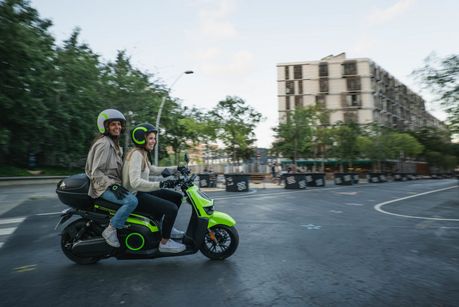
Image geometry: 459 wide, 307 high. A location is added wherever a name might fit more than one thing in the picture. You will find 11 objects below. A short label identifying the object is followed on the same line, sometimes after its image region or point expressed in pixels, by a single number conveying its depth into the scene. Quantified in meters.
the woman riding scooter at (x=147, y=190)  4.09
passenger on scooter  3.99
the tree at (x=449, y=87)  14.41
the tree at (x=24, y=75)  16.72
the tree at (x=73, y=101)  23.23
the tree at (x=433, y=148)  62.82
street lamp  23.32
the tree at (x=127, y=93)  23.11
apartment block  63.75
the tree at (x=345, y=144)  45.28
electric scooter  4.12
